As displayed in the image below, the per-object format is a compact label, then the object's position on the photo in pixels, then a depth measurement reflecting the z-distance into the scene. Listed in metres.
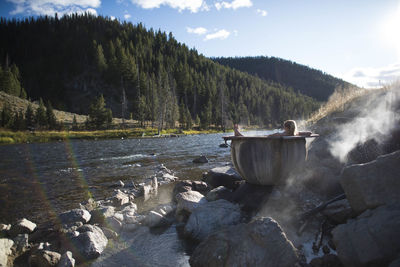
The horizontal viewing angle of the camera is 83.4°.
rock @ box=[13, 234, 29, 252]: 4.62
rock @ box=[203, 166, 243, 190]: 8.20
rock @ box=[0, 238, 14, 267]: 4.12
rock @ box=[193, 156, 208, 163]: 16.41
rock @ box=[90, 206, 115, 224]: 5.91
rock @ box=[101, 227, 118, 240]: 5.23
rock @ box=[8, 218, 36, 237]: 5.23
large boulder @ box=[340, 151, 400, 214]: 3.51
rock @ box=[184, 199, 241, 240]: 4.92
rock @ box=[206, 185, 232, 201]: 6.48
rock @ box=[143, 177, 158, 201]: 8.60
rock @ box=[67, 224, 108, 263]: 4.34
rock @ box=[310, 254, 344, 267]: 3.36
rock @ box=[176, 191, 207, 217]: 5.87
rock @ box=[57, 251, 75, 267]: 3.99
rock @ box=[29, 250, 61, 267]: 3.97
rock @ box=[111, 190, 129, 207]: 7.58
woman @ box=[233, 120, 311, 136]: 5.41
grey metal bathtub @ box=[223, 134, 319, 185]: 5.29
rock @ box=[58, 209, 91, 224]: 5.66
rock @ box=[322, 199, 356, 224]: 4.19
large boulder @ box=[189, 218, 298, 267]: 3.37
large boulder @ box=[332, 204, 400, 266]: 2.80
